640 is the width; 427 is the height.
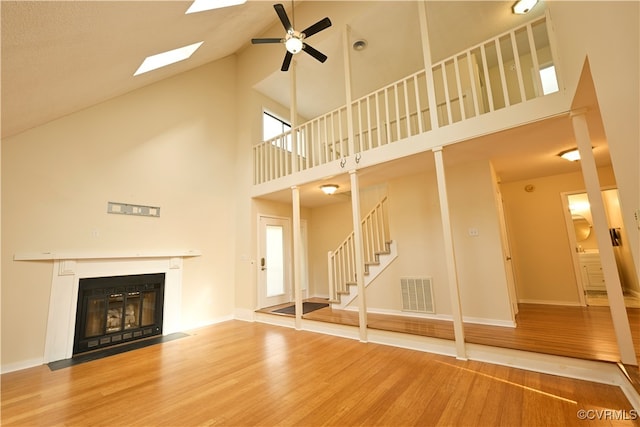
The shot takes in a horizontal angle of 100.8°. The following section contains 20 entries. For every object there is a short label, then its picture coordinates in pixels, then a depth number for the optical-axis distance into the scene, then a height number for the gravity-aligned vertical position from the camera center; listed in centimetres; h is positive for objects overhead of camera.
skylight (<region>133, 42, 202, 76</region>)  370 +309
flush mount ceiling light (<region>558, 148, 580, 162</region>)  368 +128
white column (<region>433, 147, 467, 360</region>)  305 -12
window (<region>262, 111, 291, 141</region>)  655 +343
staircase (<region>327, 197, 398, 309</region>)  501 -5
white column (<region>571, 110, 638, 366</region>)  238 -6
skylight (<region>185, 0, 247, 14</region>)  302 +316
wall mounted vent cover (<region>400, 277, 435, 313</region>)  439 -69
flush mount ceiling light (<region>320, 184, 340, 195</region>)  499 +130
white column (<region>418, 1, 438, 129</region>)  346 +242
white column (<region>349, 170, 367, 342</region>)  375 -2
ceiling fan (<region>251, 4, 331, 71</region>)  321 +279
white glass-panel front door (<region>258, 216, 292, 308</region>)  575 -5
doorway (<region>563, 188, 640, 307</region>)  480 -17
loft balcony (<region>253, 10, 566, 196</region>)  293 +206
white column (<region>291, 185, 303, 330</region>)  457 +0
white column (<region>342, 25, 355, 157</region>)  410 +268
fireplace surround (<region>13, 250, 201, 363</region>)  346 -11
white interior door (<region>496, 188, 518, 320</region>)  386 -14
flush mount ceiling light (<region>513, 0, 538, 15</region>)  396 +365
